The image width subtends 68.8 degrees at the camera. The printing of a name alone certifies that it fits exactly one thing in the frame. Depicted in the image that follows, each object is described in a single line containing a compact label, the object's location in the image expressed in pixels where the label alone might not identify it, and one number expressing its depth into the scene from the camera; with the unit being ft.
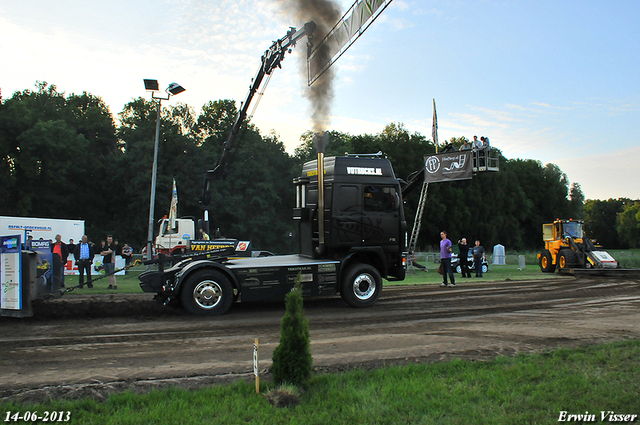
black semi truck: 30.42
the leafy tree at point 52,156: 140.46
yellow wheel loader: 68.54
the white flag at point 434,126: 94.16
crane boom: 78.50
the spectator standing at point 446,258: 48.85
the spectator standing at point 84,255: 53.67
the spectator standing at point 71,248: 64.54
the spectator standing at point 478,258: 66.08
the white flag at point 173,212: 94.17
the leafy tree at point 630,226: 351.21
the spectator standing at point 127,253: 62.02
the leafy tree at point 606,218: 399.24
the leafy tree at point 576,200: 266.94
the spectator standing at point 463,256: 64.18
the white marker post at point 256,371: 14.92
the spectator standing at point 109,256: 52.21
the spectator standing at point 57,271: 33.17
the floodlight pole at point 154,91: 74.81
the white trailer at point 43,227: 81.41
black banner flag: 74.95
